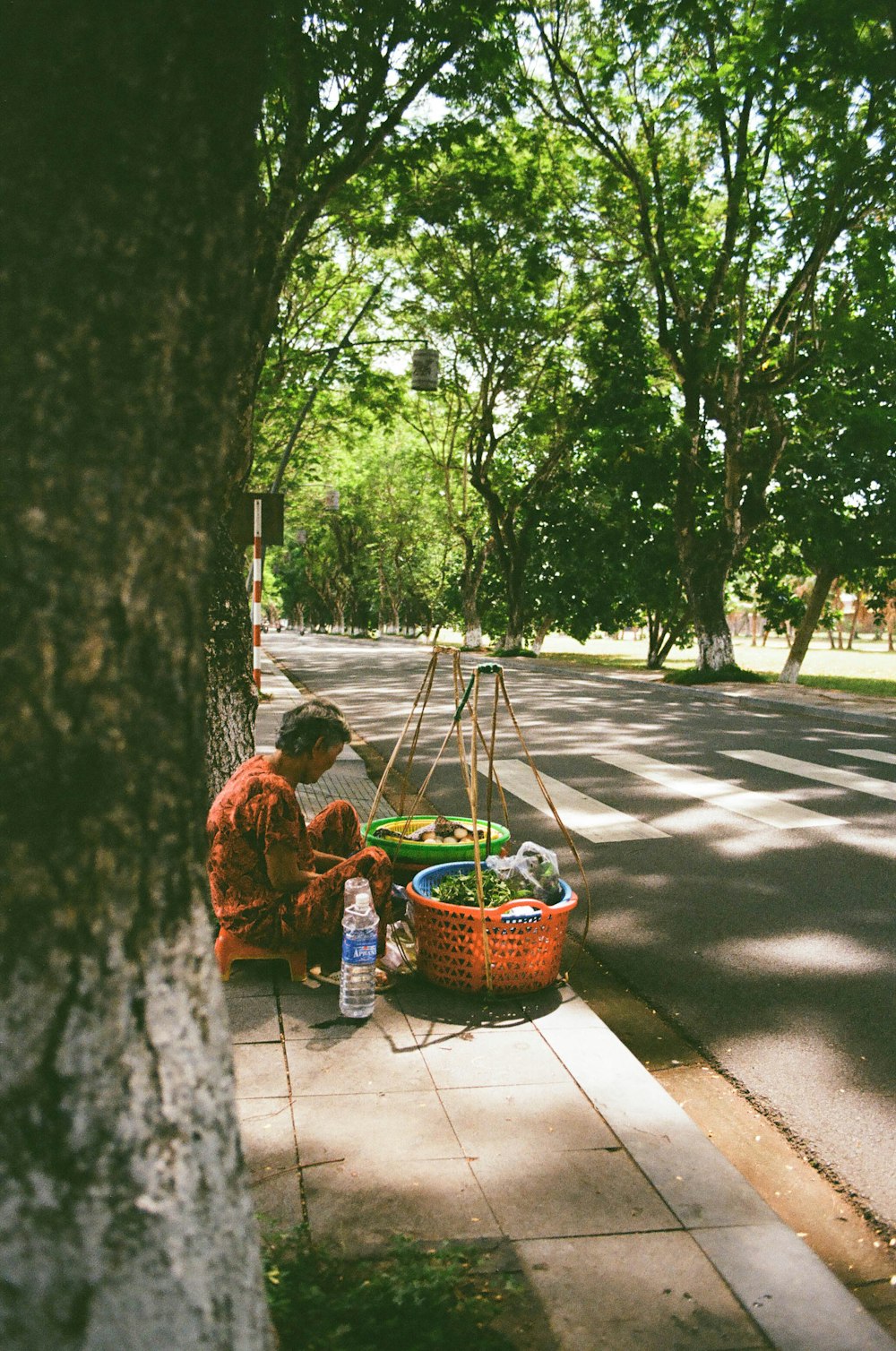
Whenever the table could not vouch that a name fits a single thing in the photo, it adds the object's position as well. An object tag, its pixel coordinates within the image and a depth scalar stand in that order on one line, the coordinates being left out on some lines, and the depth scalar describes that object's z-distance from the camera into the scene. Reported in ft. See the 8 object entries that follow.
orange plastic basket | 14.85
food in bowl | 18.61
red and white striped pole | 35.68
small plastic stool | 15.51
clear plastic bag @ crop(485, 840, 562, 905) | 16.11
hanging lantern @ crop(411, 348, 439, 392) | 58.08
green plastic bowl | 17.97
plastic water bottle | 14.29
